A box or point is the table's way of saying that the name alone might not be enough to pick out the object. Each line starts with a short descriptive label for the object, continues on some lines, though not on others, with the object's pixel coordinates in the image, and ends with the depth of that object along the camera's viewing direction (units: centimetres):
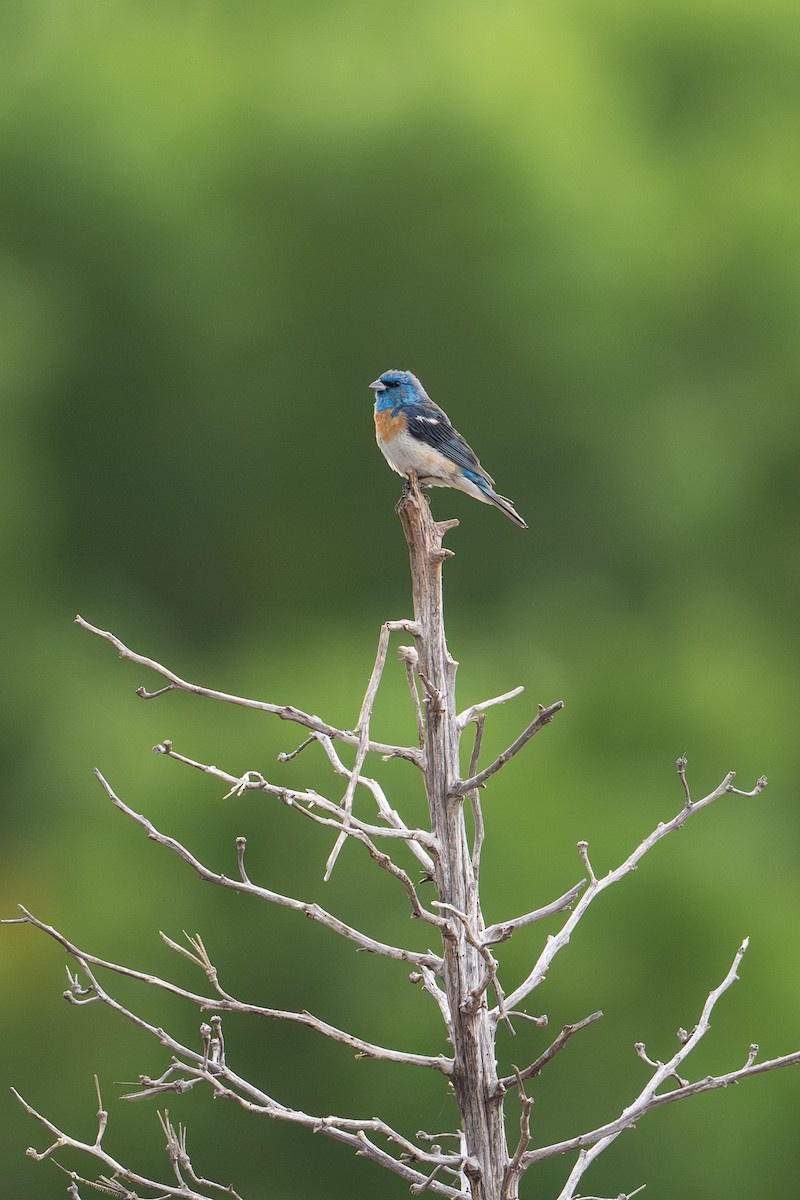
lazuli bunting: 1180
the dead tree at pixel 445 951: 1142
